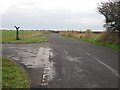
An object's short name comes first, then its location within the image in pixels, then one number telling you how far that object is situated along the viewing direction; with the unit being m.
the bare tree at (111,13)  12.18
